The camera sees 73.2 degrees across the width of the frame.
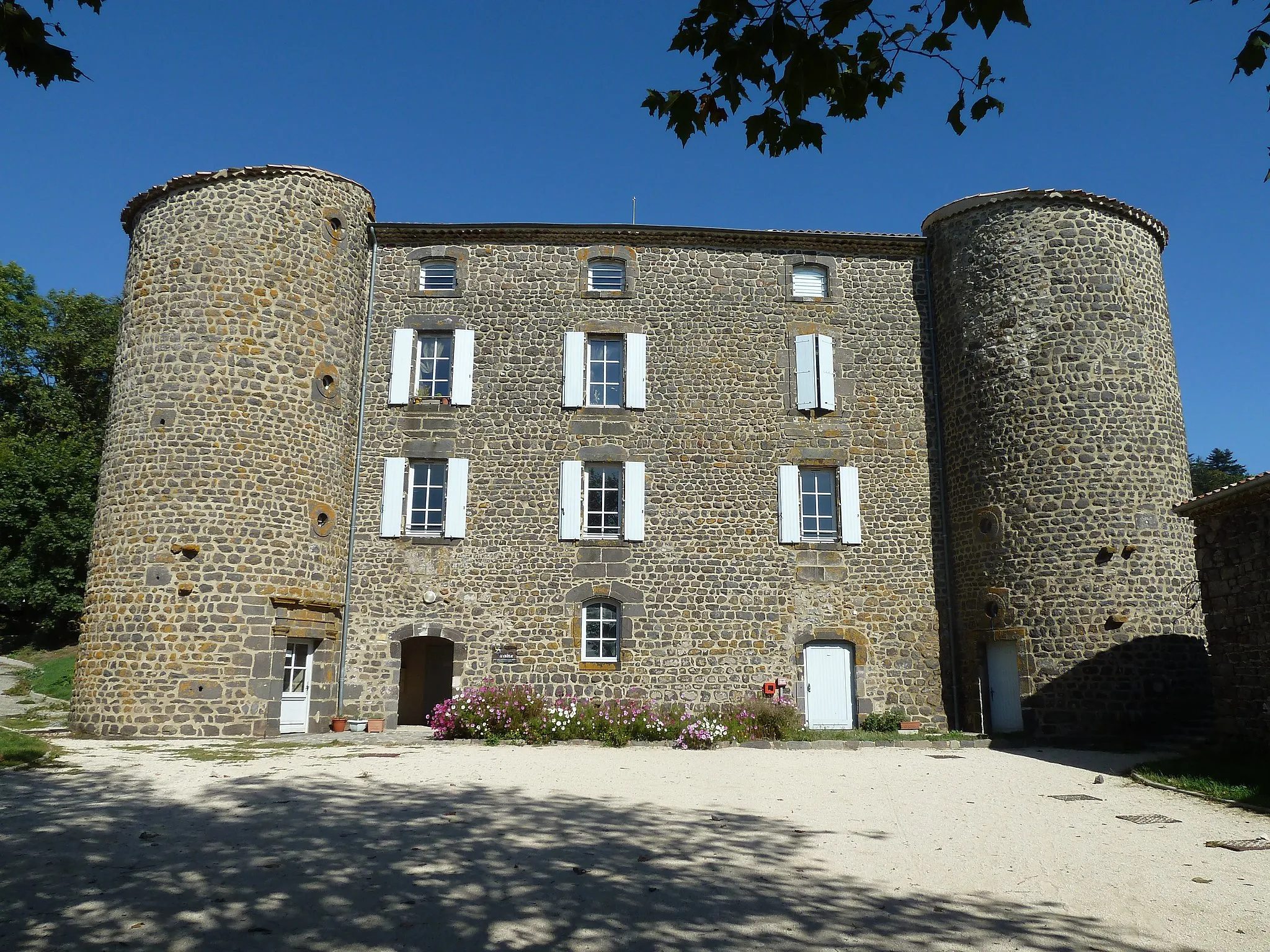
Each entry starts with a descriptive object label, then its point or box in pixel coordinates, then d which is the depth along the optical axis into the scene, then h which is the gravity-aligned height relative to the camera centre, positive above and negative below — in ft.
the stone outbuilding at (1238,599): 29.63 +1.97
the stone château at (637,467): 40.78 +9.33
